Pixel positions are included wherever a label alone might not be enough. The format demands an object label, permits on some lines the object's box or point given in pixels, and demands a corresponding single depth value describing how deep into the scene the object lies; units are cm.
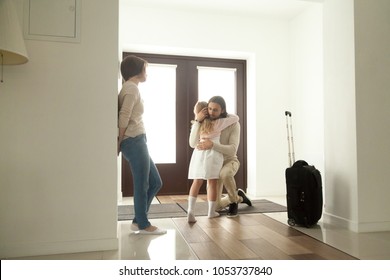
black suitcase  246
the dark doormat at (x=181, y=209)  297
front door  424
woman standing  209
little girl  277
